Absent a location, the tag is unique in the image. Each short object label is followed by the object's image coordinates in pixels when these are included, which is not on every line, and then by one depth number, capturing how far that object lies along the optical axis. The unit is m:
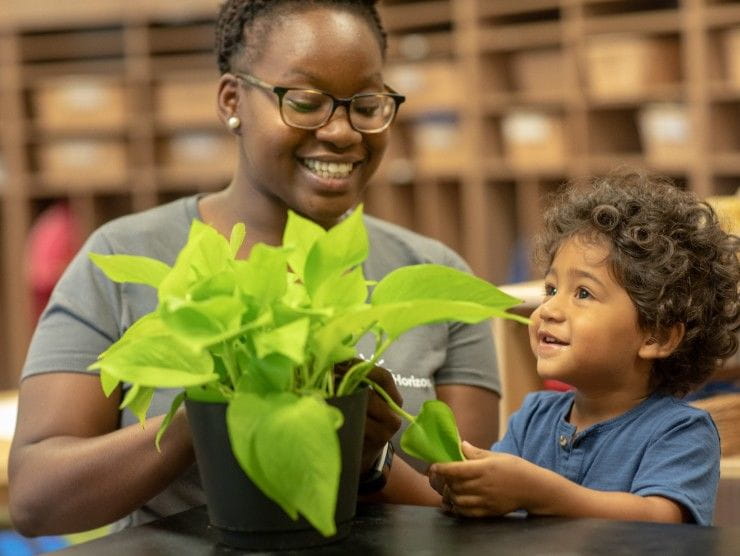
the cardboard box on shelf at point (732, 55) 5.29
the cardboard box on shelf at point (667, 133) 5.47
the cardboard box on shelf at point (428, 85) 6.25
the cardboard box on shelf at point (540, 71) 5.92
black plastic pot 1.16
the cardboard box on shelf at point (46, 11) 7.20
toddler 1.58
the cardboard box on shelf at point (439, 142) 6.31
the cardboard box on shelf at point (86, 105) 7.10
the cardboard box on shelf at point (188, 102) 6.98
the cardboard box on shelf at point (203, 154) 7.00
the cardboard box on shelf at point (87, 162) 7.13
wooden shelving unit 5.52
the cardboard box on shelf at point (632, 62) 5.55
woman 1.69
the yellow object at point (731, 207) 2.47
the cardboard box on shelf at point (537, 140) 5.97
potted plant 1.06
